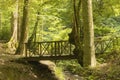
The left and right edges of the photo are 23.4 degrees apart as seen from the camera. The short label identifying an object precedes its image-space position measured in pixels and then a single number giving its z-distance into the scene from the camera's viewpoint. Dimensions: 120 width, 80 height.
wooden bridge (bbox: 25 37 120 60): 17.36
